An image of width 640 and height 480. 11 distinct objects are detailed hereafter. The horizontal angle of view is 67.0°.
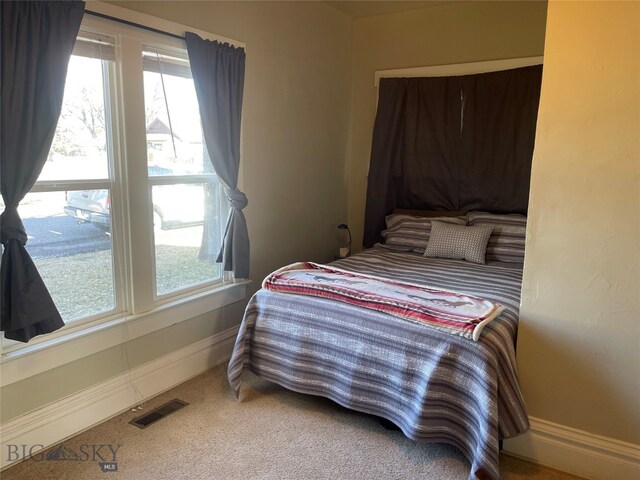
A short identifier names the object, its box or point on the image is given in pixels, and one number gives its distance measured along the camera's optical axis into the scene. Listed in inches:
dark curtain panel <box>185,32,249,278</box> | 107.3
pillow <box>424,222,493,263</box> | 130.2
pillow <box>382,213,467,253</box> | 142.8
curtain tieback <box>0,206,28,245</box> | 76.5
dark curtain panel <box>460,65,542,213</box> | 139.9
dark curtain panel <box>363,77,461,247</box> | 151.8
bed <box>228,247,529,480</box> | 78.5
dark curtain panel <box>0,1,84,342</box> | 75.2
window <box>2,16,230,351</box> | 88.1
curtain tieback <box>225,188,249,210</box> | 118.5
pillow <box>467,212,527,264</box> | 129.6
